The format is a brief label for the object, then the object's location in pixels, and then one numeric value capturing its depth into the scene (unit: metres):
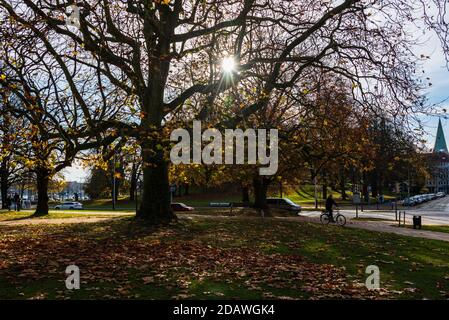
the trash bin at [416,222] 27.58
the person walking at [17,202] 48.72
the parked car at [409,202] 73.56
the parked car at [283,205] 46.04
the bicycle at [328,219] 28.20
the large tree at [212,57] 16.31
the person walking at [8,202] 53.08
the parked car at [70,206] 66.81
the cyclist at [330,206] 28.43
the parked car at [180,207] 49.98
